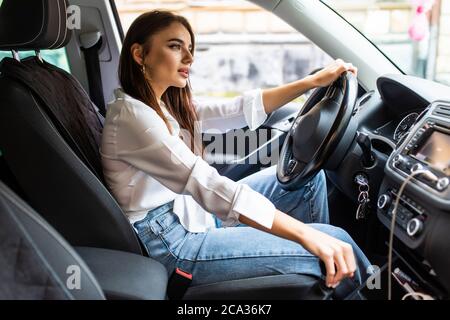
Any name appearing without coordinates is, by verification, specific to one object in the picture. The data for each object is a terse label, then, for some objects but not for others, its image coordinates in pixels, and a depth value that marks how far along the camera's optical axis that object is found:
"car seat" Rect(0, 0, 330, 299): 1.12
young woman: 1.07
